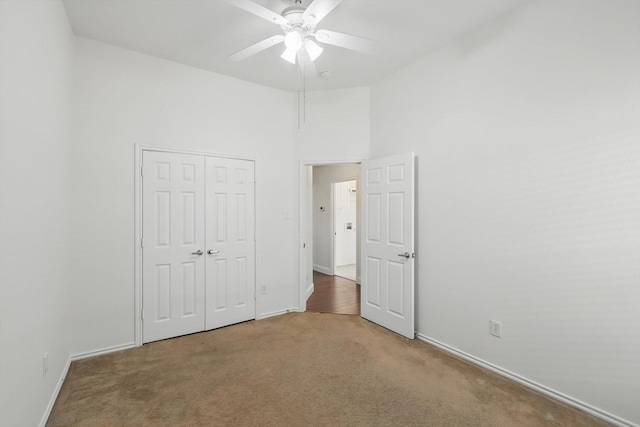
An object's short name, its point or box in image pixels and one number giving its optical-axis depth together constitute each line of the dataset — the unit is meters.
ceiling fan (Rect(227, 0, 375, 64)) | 2.08
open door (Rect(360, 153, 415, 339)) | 3.19
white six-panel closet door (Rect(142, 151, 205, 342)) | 3.05
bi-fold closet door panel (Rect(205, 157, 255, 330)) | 3.42
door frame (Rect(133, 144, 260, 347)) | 2.97
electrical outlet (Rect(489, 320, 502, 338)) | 2.50
